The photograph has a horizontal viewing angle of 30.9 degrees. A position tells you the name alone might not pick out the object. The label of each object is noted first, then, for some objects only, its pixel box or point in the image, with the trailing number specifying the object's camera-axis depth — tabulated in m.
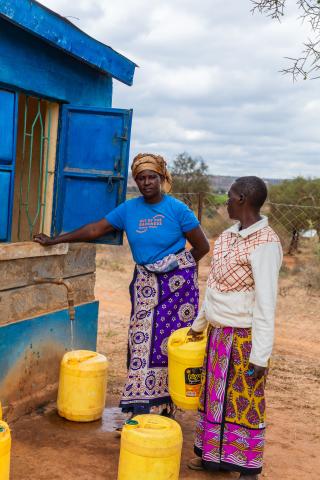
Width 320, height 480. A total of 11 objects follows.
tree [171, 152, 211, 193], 22.92
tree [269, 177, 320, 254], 15.28
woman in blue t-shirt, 3.60
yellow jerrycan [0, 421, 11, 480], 2.54
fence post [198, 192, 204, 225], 7.92
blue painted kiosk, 3.63
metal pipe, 3.69
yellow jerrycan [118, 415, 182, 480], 2.77
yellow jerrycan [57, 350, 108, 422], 3.86
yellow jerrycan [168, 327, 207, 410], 3.18
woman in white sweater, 2.82
